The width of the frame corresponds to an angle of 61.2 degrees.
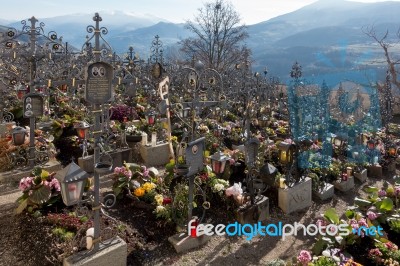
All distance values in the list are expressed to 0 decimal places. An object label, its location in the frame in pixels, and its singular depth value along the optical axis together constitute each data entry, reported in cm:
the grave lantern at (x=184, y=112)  625
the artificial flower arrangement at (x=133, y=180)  683
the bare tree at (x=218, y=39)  3119
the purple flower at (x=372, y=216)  583
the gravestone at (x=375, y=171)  1088
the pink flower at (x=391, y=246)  507
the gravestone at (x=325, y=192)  848
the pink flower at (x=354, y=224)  534
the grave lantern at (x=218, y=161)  585
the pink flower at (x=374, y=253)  495
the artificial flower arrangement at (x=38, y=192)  584
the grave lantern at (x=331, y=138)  1063
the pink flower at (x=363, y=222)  543
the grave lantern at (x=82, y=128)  822
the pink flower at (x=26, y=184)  596
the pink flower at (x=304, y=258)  454
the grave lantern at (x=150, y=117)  1013
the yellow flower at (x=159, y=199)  637
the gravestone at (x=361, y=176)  1023
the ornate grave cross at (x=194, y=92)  545
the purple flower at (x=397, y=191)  713
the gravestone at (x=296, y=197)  748
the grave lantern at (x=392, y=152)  1178
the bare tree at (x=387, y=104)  1195
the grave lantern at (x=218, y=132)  1048
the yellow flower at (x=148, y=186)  680
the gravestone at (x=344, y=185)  929
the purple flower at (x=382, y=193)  730
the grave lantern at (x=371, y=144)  1087
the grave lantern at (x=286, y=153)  760
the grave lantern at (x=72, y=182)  443
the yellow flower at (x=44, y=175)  611
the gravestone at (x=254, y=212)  657
